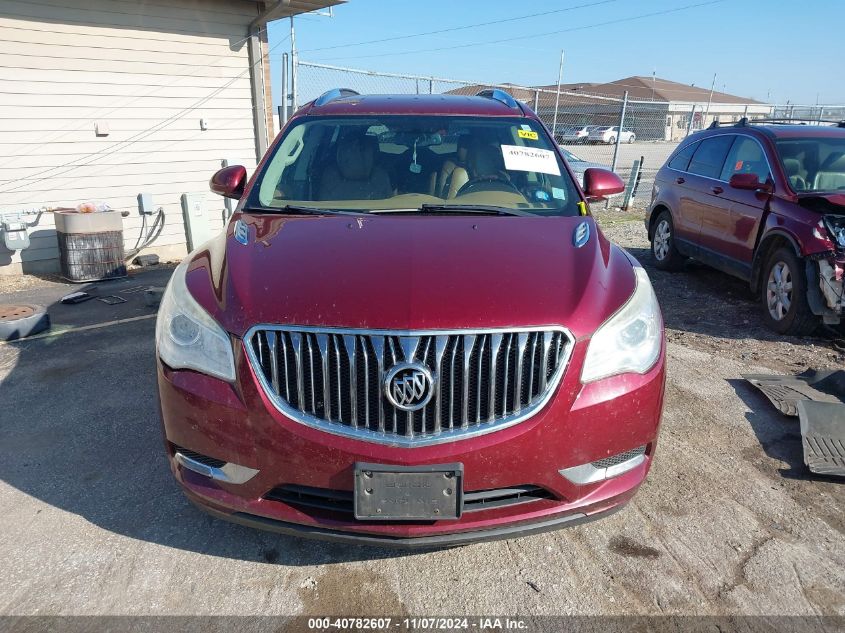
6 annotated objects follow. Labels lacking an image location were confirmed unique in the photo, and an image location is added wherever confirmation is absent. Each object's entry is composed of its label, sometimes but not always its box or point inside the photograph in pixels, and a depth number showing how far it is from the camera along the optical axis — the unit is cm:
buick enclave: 221
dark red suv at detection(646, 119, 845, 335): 517
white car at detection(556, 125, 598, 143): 1659
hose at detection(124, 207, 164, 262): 911
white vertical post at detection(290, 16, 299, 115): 897
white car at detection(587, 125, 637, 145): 2011
